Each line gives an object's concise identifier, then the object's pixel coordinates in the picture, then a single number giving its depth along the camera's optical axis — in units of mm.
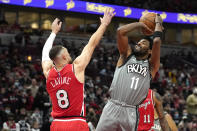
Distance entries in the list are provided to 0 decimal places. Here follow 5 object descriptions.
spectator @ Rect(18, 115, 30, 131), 10781
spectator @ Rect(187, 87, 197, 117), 13532
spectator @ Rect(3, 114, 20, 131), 10734
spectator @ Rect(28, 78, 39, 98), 12775
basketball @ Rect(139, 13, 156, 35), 5117
